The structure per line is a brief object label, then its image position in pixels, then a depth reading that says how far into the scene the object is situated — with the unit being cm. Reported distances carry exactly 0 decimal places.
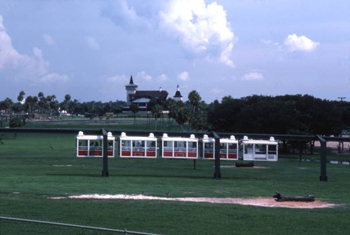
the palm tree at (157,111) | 14562
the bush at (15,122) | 14140
